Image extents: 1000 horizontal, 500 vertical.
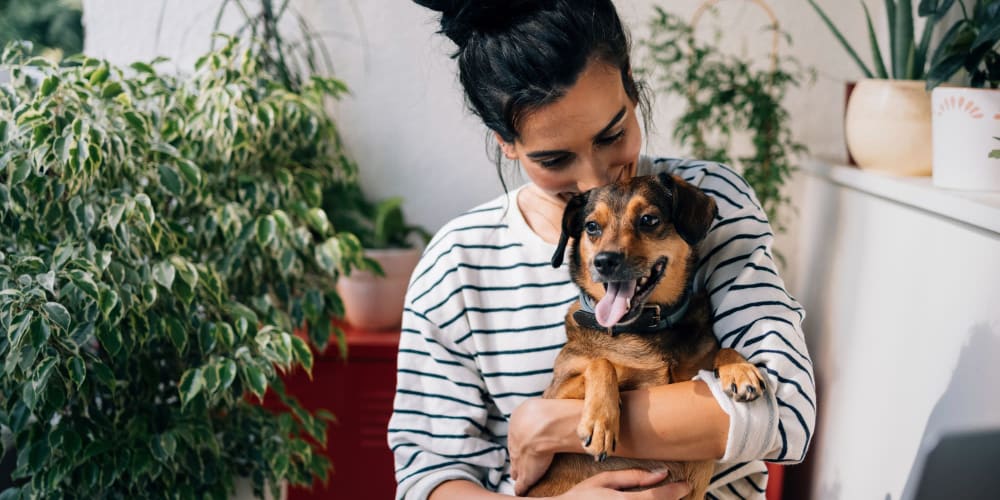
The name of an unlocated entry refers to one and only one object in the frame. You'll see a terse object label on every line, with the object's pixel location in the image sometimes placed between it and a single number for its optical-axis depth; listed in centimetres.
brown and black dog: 127
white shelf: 137
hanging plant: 245
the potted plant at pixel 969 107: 151
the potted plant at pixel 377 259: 259
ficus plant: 165
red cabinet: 252
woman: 117
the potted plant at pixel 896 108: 190
